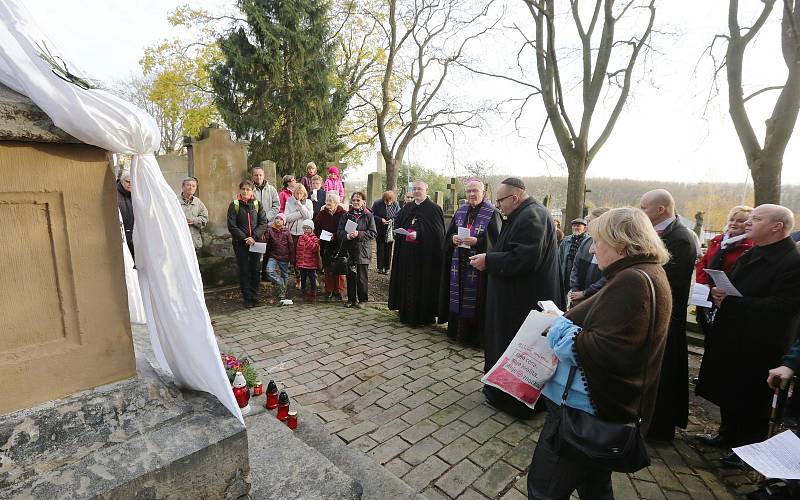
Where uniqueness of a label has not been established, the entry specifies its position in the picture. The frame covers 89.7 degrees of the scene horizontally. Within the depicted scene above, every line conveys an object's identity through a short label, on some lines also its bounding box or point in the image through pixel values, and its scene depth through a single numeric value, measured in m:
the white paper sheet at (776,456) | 1.84
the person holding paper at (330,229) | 7.02
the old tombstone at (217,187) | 7.28
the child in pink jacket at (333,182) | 10.01
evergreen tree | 13.91
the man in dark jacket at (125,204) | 4.75
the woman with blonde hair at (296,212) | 7.01
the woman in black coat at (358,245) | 6.63
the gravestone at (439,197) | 12.46
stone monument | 1.55
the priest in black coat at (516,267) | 3.54
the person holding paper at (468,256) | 5.00
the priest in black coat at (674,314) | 3.01
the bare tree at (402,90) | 16.86
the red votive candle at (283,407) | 3.09
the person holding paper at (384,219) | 9.41
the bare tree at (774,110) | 5.62
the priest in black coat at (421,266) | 5.91
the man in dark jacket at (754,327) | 2.88
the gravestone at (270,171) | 9.16
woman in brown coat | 1.71
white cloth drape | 1.54
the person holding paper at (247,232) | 6.31
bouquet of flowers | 3.28
